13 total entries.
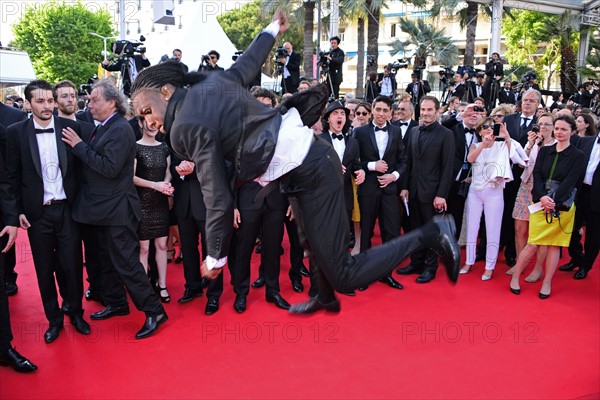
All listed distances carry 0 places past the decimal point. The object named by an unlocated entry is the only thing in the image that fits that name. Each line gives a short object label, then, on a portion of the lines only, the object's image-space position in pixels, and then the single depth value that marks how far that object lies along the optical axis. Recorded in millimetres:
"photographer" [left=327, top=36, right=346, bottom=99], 9875
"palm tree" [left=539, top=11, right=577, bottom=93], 19312
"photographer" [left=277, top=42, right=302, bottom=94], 8930
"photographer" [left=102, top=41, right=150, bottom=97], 8805
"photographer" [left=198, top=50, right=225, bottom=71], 7883
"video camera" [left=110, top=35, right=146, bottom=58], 8759
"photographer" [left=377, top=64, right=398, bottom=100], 10672
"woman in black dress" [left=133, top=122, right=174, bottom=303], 4352
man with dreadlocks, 2332
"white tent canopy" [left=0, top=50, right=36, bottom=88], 22156
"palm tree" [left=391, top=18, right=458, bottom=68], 19103
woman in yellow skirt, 4656
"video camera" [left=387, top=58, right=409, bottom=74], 10054
